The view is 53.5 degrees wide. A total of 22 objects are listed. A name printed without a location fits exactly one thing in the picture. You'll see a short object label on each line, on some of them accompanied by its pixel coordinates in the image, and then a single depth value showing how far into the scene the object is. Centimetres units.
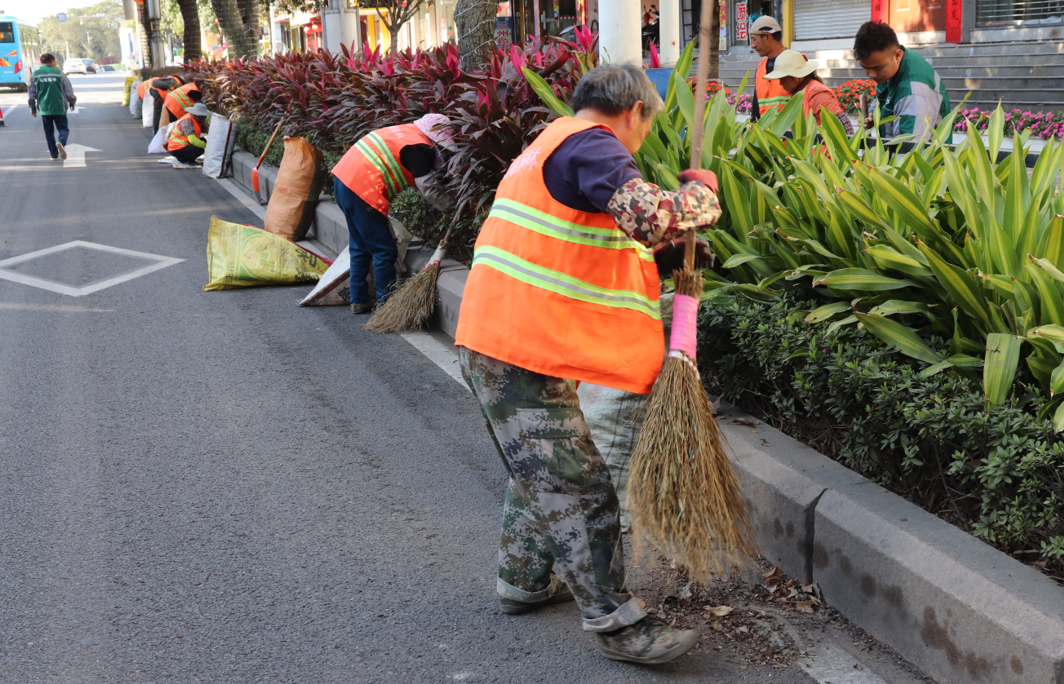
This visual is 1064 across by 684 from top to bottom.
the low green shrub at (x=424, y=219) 689
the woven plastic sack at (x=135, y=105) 2698
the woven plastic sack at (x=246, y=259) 756
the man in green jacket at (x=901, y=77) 520
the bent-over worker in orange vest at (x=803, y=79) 593
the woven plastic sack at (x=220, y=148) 1414
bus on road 4338
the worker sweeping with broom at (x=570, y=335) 269
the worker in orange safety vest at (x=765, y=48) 654
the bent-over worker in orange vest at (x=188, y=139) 1564
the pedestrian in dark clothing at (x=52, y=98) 1689
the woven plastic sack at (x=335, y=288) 705
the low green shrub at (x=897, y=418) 266
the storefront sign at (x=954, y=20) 1667
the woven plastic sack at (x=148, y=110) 2075
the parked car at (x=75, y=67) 9719
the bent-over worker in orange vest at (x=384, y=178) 619
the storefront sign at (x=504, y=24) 2978
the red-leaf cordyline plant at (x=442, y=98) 612
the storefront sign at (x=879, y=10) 1848
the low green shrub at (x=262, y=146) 964
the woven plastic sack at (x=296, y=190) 891
